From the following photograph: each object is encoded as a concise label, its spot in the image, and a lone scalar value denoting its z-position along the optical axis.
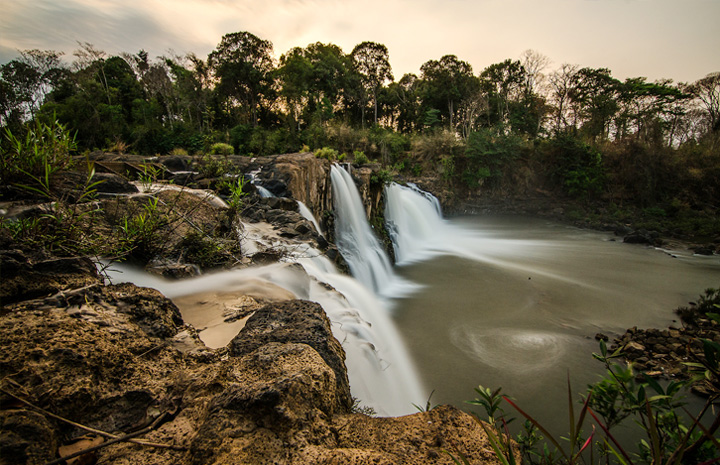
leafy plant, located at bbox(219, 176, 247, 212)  4.19
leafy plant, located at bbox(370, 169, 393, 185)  11.73
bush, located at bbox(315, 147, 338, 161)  12.27
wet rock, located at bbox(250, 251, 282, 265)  4.10
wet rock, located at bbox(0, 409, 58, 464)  0.95
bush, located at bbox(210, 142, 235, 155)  13.02
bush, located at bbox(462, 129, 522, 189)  19.77
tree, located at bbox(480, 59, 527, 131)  26.81
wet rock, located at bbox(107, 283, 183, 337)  1.92
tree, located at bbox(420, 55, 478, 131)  27.28
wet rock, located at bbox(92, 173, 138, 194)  4.33
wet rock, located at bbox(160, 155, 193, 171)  9.29
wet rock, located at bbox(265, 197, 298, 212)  6.96
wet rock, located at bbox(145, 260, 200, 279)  3.11
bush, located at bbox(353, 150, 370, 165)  15.83
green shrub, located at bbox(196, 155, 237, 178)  7.23
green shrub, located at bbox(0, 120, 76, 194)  2.50
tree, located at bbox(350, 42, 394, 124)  28.92
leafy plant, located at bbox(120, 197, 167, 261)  3.03
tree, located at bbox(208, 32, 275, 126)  25.31
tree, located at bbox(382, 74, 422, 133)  30.33
